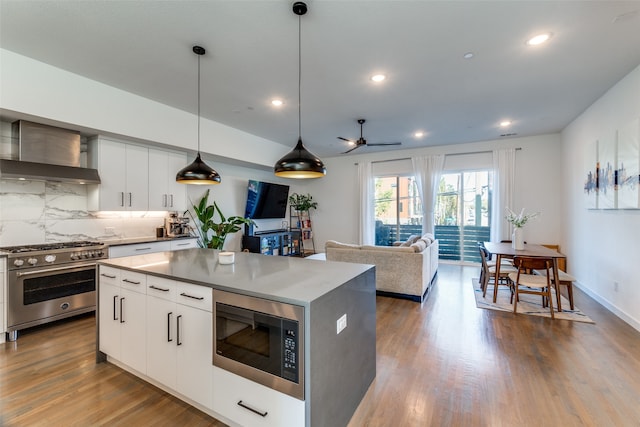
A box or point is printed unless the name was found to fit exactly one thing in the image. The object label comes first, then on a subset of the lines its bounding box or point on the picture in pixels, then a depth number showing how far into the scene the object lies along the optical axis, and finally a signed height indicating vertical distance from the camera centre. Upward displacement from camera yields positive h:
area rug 3.48 -1.30
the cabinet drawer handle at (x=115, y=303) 2.33 -0.79
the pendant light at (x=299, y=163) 2.11 +0.39
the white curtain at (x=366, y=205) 7.43 +0.22
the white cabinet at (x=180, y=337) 1.75 -0.86
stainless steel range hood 3.08 +0.68
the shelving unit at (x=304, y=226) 8.08 -0.40
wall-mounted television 6.44 +0.32
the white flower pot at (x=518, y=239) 4.03 -0.37
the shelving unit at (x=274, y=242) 6.14 -0.73
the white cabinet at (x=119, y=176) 3.76 +0.53
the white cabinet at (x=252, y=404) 1.41 -1.07
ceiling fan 4.84 +1.32
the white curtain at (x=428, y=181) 6.71 +0.81
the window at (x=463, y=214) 6.53 -0.01
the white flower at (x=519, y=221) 4.12 -0.12
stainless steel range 2.94 -0.82
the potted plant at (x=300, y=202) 7.96 +0.32
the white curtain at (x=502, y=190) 6.04 +0.54
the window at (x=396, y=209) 7.19 +0.12
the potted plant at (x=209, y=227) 4.95 -0.27
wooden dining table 3.50 -0.53
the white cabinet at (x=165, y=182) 4.36 +0.50
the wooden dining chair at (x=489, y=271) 4.10 -0.88
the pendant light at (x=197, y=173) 2.75 +0.40
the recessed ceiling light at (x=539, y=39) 2.48 +1.63
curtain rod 6.28 +1.45
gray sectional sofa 4.02 -0.76
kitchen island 1.45 -0.79
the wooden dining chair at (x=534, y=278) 3.43 -0.85
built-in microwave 1.39 -0.71
